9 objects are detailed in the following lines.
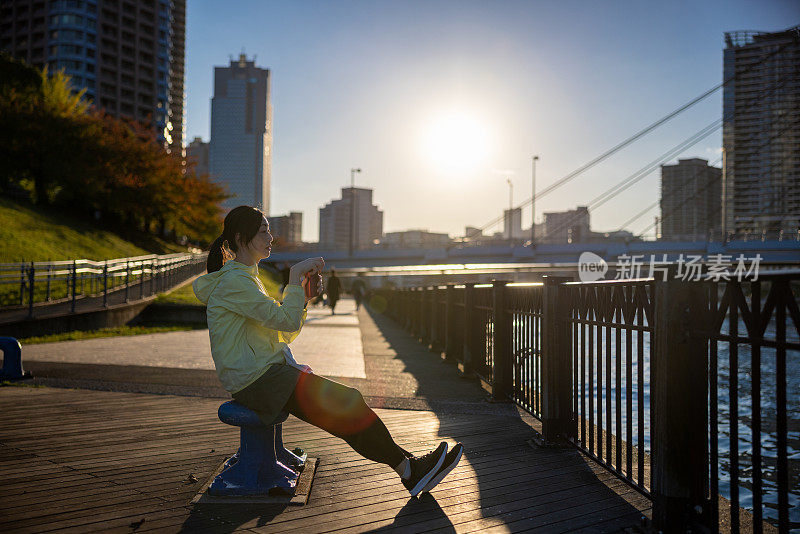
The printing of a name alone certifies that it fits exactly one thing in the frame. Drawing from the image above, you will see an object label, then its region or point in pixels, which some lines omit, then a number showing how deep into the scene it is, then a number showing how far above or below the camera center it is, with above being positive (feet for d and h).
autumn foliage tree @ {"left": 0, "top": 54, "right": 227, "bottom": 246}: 96.32 +19.02
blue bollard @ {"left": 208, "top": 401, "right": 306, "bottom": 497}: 9.57 -3.47
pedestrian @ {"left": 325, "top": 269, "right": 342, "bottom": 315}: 73.46 -2.44
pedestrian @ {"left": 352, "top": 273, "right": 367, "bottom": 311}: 98.48 -3.68
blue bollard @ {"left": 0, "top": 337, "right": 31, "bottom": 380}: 17.48 -2.99
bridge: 131.64 +5.48
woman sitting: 9.36 -1.56
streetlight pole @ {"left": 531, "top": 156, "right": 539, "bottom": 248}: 168.98 +17.65
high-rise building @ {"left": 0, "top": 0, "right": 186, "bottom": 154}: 250.37 +101.81
